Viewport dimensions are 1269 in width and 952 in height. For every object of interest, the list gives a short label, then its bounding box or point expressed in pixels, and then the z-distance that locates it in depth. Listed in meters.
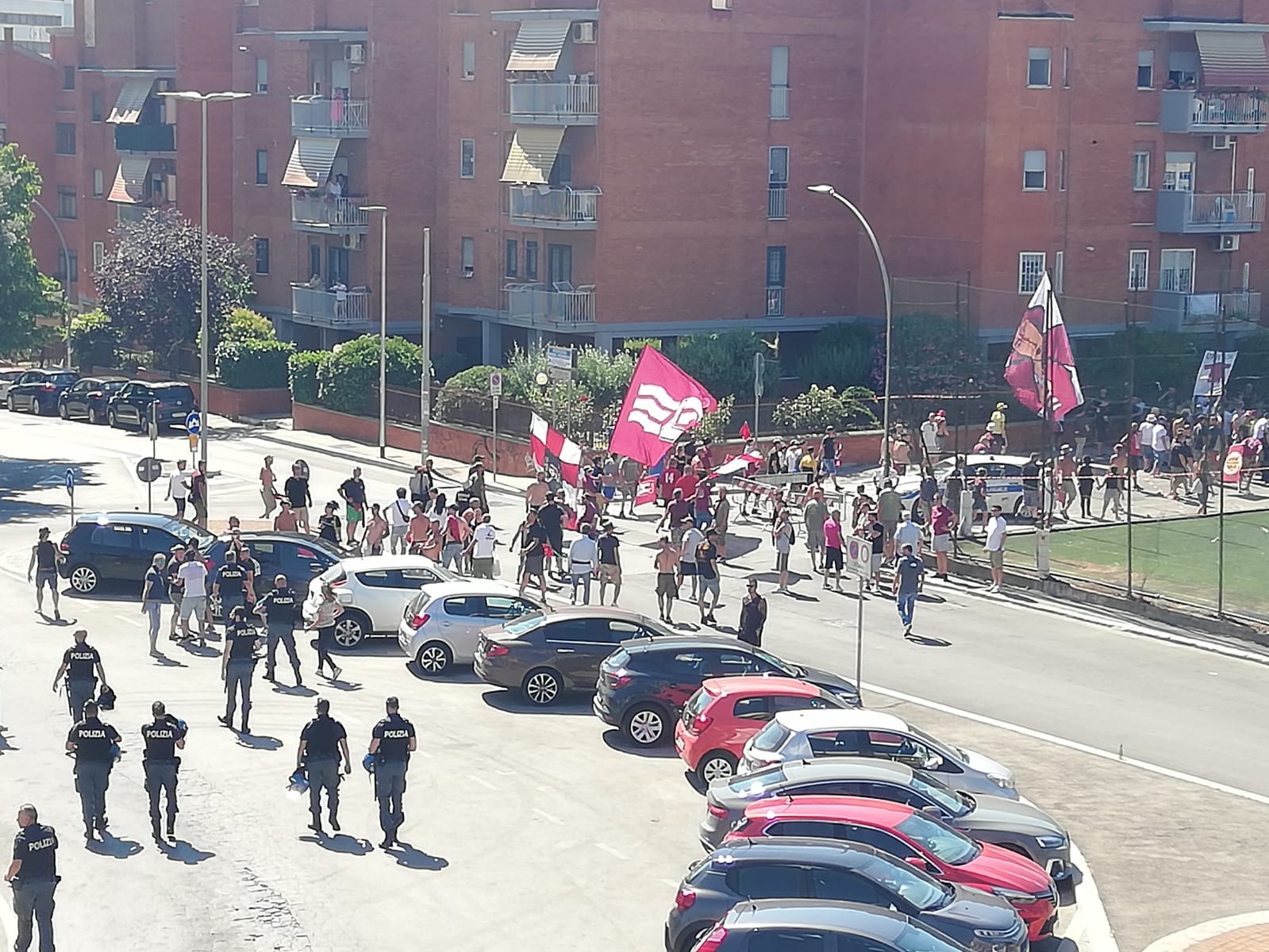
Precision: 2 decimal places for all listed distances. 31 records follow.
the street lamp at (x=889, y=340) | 40.66
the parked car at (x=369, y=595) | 29.56
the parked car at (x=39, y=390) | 61.78
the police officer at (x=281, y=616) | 26.08
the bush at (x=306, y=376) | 57.28
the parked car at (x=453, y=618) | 27.88
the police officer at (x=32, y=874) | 17.02
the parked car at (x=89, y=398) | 59.06
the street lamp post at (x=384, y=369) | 51.44
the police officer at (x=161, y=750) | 20.03
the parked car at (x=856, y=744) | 20.39
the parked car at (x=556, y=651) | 26.12
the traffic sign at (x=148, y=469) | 37.94
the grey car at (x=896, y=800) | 18.91
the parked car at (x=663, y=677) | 24.14
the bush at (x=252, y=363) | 61.00
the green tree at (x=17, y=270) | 52.72
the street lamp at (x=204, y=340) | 39.28
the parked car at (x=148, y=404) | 56.34
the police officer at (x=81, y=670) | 23.66
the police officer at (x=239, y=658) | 24.03
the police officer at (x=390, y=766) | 20.00
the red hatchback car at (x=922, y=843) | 17.47
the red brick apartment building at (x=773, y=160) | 56.00
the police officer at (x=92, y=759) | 20.06
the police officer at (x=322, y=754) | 20.23
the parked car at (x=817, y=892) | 16.16
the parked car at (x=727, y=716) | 22.27
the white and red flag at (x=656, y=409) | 38.16
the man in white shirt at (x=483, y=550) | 33.59
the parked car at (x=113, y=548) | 32.91
